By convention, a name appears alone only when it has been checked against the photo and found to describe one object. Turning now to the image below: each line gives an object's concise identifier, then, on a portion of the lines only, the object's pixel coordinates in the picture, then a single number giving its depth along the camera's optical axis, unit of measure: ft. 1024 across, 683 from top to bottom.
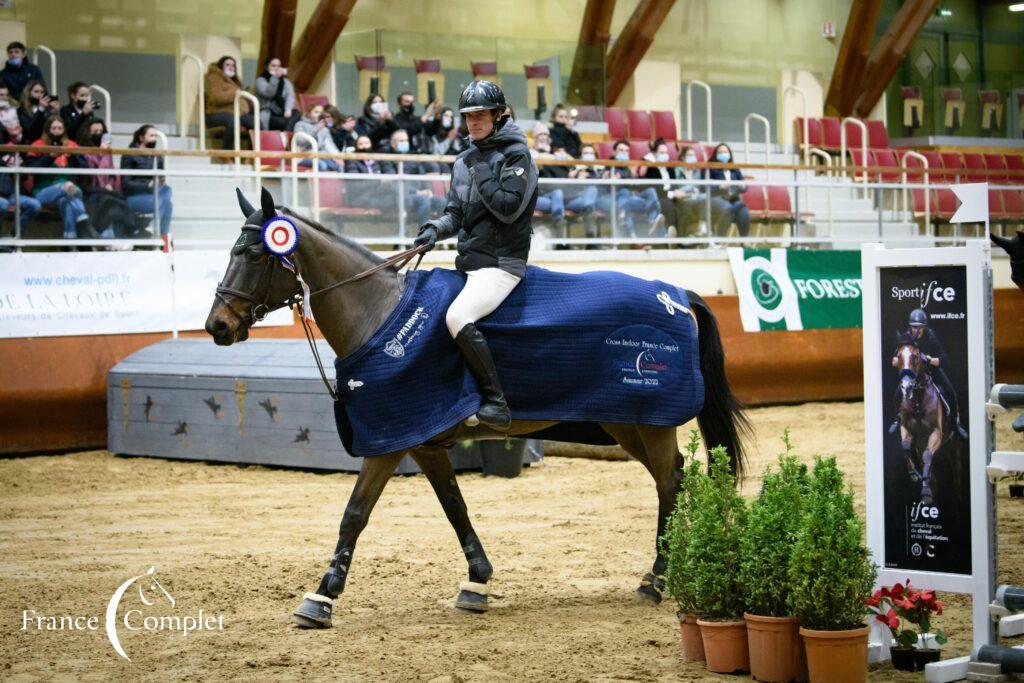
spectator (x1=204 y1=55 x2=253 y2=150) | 50.19
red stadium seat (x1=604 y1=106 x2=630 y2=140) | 62.69
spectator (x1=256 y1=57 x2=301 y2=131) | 51.60
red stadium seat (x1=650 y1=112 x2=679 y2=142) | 64.34
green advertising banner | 48.26
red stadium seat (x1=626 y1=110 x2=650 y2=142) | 63.77
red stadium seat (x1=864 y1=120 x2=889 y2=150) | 71.31
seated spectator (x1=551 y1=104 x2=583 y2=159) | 52.31
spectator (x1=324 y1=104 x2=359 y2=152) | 48.49
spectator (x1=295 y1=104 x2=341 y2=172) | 47.75
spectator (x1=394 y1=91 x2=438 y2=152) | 50.19
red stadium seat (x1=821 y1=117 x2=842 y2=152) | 70.49
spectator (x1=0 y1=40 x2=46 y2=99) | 45.03
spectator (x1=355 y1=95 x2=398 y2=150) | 49.70
